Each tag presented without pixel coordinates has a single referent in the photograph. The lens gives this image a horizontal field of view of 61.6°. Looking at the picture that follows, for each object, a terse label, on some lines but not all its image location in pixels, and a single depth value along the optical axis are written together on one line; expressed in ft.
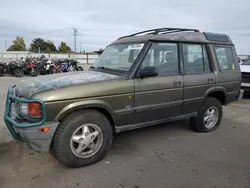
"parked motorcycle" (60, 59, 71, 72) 53.91
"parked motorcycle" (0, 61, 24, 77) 48.83
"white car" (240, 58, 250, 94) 25.13
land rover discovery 9.04
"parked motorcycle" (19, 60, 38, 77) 50.25
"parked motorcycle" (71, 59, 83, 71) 57.94
